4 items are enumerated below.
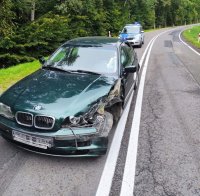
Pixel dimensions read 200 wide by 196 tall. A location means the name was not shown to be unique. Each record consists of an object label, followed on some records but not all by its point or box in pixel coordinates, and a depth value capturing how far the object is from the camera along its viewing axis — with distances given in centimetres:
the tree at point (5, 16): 1204
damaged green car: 431
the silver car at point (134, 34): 2161
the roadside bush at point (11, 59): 1739
